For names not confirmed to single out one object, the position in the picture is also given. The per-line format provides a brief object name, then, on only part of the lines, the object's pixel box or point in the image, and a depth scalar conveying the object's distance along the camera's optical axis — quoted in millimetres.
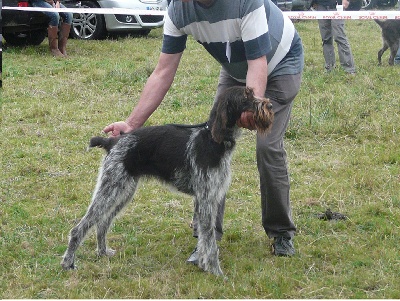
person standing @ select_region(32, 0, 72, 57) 13102
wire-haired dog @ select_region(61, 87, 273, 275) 4773
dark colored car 13102
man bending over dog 4516
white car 14906
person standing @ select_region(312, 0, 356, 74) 11977
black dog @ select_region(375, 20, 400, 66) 13203
